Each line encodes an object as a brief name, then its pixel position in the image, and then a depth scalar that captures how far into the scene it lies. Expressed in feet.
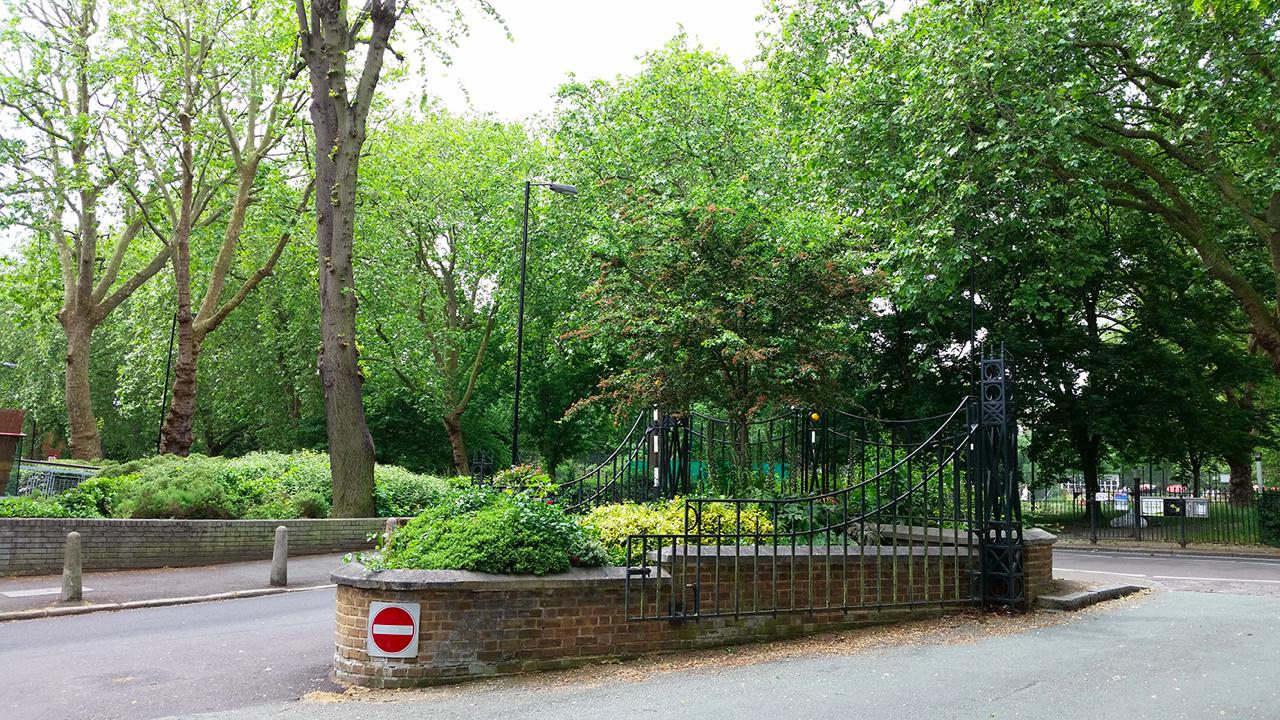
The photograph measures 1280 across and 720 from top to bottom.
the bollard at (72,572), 35.27
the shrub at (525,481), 27.43
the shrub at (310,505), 56.49
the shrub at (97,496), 47.49
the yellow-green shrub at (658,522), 25.75
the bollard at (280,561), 42.19
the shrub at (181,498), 48.91
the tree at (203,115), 69.87
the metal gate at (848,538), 24.34
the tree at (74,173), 69.10
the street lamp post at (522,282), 59.25
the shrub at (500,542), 22.30
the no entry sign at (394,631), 21.38
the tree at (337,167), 51.49
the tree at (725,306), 35.78
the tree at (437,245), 100.73
